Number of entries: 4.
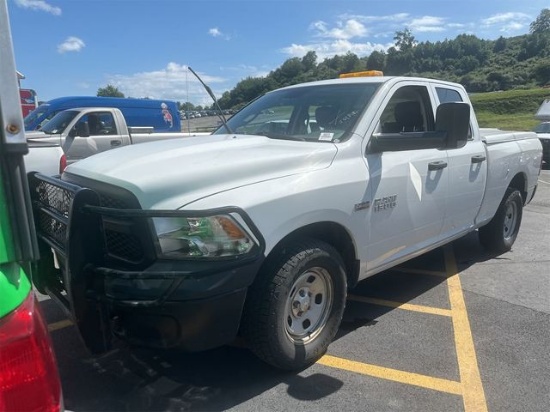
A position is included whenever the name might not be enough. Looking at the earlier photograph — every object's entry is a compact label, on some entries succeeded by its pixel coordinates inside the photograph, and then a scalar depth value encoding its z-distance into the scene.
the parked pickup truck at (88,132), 11.17
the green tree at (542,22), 133.62
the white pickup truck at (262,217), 2.57
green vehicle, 1.25
